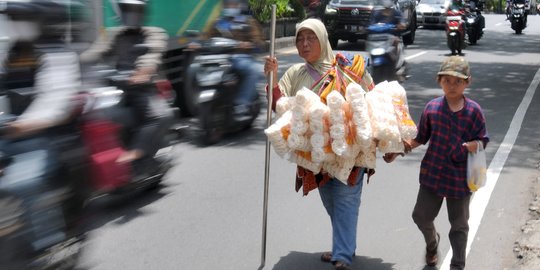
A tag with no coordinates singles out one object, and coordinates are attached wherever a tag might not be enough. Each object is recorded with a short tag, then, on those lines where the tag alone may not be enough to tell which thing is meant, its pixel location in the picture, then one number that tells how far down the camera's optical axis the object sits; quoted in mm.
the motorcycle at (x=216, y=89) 9914
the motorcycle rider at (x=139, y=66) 7016
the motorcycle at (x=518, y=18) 33969
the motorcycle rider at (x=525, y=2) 36109
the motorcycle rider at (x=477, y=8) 25922
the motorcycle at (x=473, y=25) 25547
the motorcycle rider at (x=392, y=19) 13703
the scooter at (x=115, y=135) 5293
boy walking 5234
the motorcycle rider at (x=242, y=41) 10281
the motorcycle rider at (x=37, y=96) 4453
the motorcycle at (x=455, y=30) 21781
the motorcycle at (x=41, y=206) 4301
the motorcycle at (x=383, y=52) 13414
